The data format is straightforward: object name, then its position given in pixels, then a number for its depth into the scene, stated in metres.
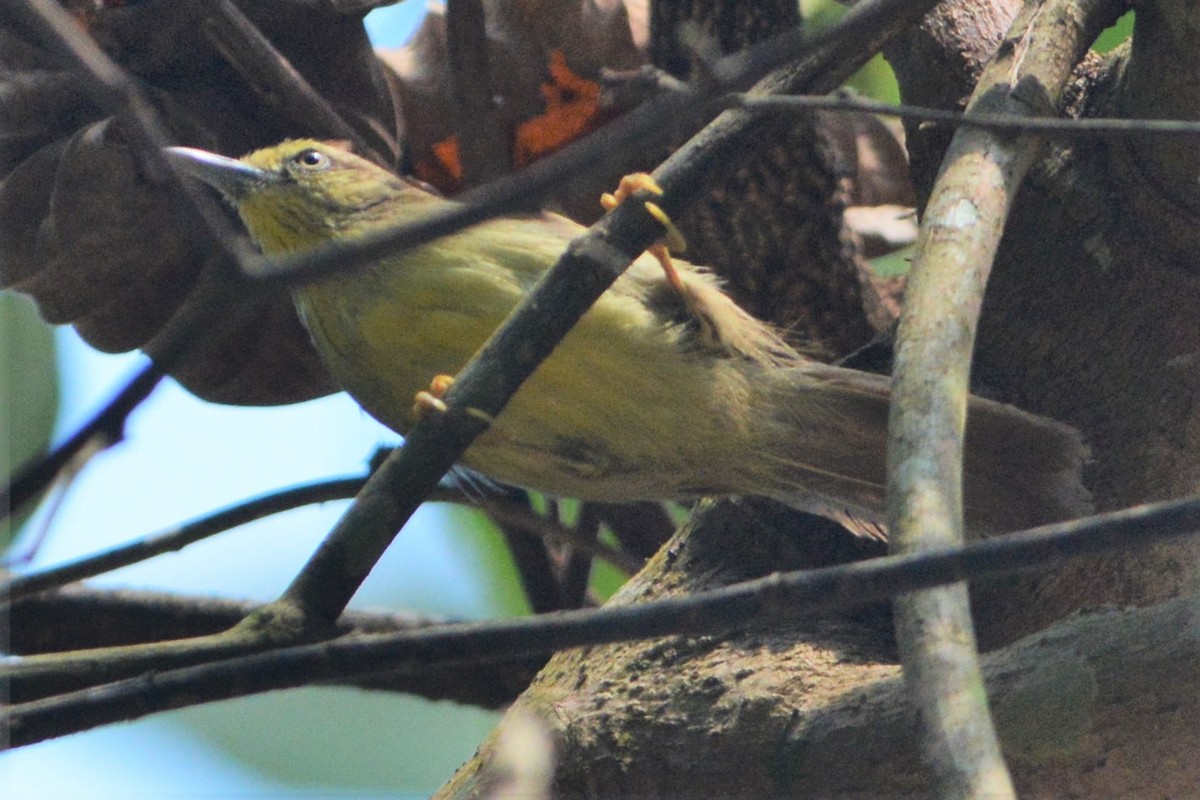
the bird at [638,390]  5.82
